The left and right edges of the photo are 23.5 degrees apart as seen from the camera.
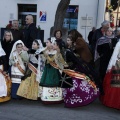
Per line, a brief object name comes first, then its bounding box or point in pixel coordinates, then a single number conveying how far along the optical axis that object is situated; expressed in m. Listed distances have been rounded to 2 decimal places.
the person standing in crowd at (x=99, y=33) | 6.91
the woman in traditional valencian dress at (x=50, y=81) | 5.42
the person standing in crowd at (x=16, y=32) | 7.10
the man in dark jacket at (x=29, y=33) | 6.62
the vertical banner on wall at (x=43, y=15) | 14.76
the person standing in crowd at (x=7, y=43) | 6.32
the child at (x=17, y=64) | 5.76
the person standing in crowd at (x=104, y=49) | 6.05
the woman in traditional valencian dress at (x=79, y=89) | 5.32
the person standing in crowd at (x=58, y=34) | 6.71
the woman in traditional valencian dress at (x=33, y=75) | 5.61
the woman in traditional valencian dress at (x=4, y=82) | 5.54
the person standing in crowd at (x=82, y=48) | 5.85
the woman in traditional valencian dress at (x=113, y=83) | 5.20
